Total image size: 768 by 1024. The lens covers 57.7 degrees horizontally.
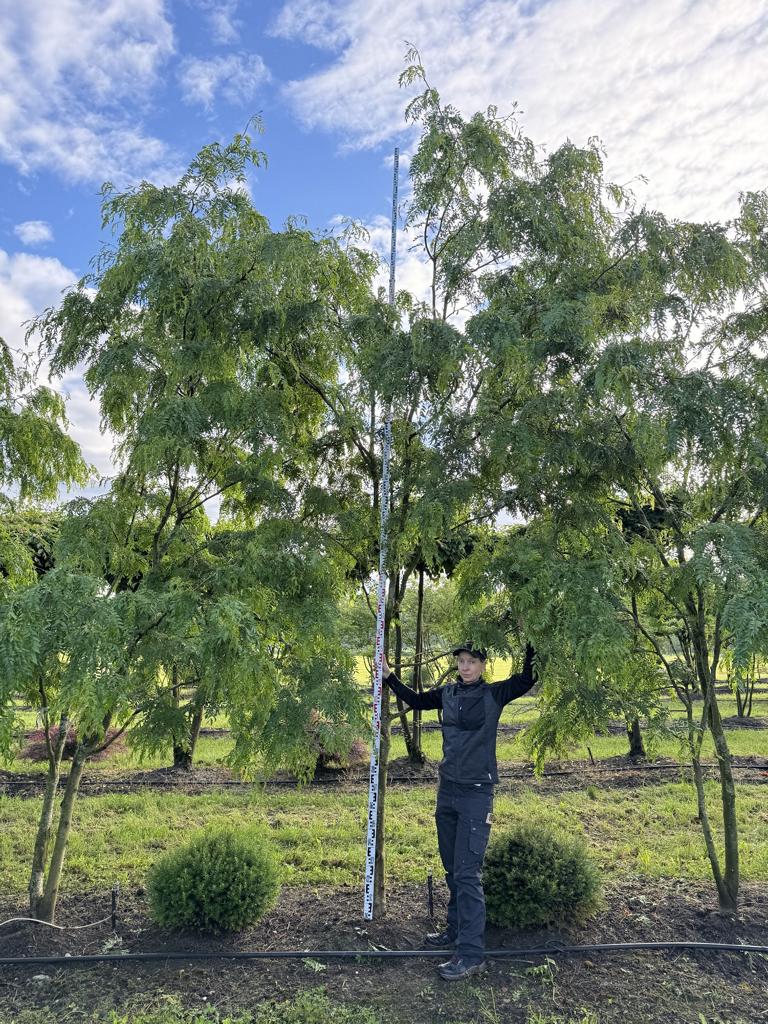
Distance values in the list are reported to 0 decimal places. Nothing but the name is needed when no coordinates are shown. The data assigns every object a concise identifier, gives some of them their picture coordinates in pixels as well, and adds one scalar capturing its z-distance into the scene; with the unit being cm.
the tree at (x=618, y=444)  425
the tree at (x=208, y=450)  437
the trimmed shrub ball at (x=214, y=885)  487
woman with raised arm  431
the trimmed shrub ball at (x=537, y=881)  484
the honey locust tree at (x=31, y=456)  548
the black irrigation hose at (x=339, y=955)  449
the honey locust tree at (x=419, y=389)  483
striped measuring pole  468
